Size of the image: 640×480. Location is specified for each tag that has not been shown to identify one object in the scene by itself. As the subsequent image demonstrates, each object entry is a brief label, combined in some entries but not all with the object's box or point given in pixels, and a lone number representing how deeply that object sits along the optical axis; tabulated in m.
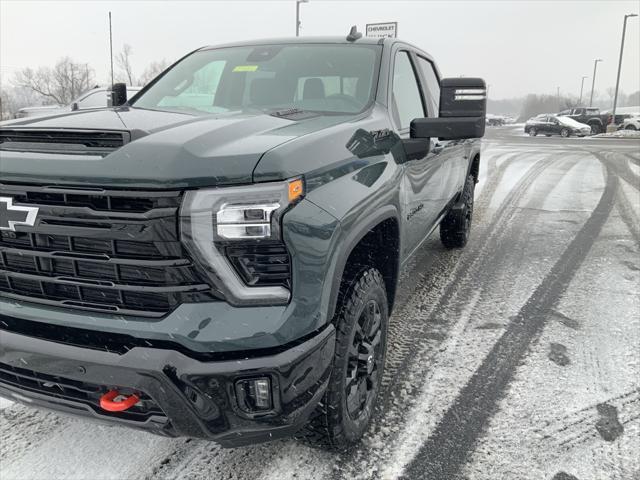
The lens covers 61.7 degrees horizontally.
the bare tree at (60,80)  55.84
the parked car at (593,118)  35.84
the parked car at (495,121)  59.81
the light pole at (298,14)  22.83
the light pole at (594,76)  69.75
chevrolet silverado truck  1.74
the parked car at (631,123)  34.41
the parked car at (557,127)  32.19
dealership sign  14.14
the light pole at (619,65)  38.28
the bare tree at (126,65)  47.50
